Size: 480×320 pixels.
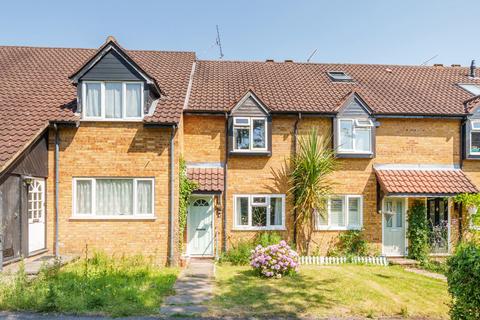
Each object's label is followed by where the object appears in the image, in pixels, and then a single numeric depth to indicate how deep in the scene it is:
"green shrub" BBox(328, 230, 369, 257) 14.99
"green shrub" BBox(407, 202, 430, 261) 15.03
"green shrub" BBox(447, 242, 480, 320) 6.06
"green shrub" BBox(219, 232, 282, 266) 14.05
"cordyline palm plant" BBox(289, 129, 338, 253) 14.55
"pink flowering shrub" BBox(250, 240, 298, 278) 11.32
